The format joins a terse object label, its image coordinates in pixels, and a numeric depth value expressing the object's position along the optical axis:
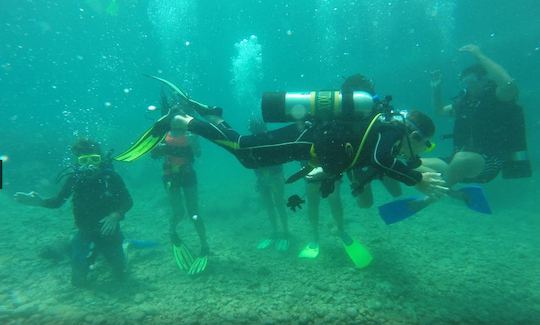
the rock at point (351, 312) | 4.00
